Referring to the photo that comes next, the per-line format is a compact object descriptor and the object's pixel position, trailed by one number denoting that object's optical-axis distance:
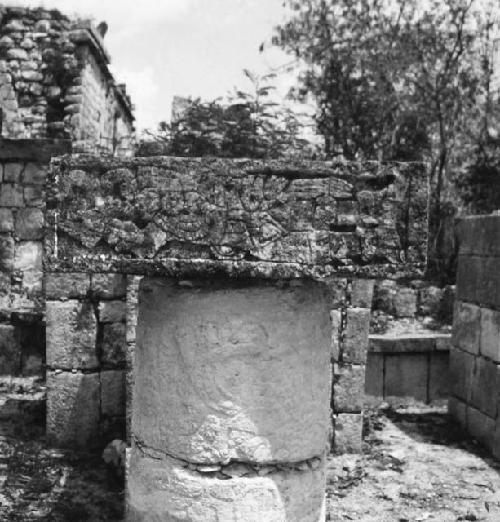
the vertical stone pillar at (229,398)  2.57
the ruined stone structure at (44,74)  10.17
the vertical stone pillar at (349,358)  5.97
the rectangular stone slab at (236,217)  2.36
